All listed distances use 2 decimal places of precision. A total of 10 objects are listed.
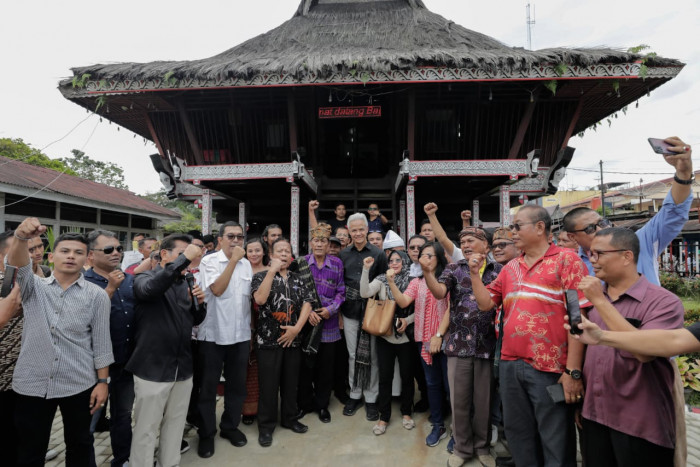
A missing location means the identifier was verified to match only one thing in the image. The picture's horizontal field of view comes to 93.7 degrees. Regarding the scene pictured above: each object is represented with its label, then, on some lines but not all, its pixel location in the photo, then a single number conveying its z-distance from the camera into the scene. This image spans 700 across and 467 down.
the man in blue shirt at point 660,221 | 2.09
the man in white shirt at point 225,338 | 2.98
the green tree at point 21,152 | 16.83
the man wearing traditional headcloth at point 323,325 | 3.56
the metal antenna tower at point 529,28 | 21.34
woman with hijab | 3.33
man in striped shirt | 2.12
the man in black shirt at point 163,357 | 2.43
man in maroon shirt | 1.66
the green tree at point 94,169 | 29.27
